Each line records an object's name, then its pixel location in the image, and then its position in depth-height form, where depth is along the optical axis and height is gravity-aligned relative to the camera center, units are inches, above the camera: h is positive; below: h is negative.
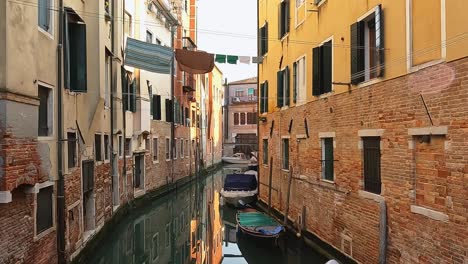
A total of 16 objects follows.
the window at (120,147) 626.8 -18.5
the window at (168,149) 962.1 -33.4
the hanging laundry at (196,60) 471.2 +72.5
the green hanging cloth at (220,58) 483.5 +75.9
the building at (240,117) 1978.3 +64.6
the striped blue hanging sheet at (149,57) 465.7 +74.6
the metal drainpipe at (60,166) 336.5 -23.0
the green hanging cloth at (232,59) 487.6 +75.5
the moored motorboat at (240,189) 764.0 -95.6
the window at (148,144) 786.0 -18.7
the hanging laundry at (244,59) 499.2 +77.0
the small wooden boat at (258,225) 471.2 -97.9
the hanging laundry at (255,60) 505.7 +77.9
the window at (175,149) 1009.9 -36.2
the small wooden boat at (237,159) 1871.6 -107.6
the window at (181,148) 1093.8 -35.9
